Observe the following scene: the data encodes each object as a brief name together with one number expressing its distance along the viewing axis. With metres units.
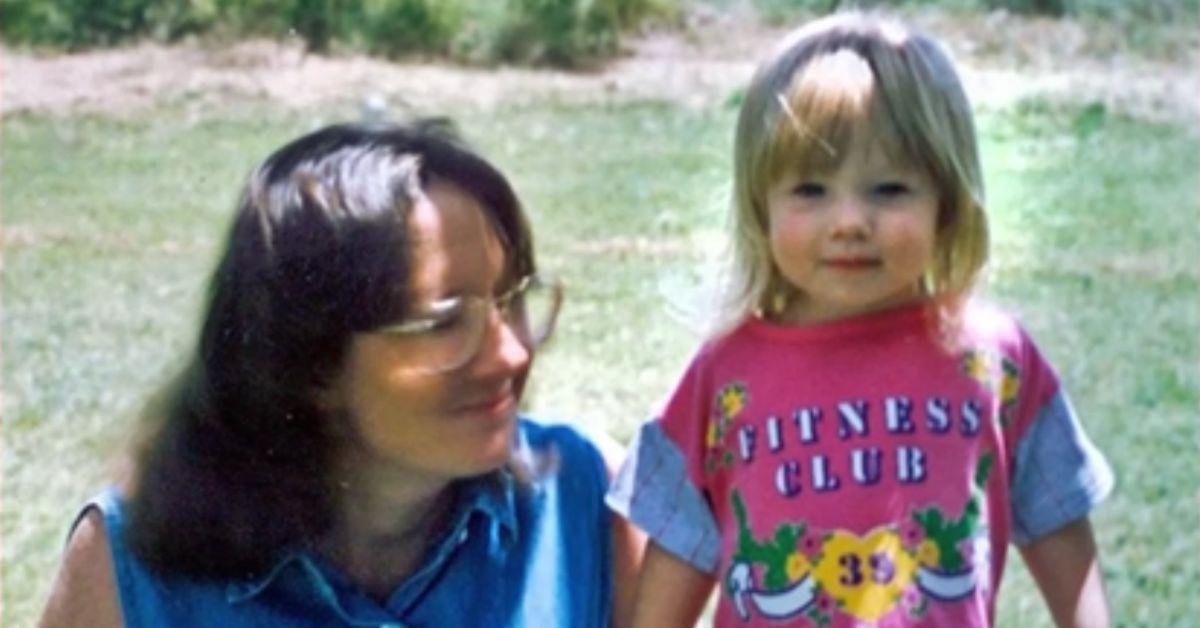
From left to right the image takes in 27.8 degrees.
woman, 2.20
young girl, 2.14
